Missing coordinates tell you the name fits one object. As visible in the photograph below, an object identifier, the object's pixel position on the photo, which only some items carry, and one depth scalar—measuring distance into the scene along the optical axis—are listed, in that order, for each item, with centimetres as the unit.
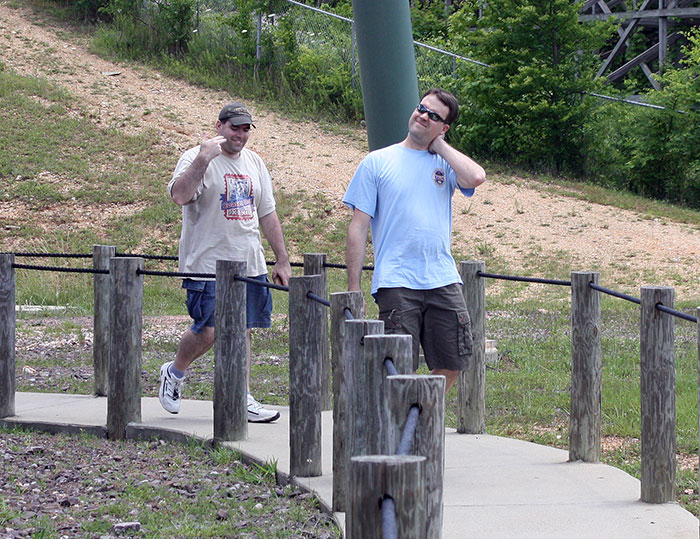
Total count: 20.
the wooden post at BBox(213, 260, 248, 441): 1048
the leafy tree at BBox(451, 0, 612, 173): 3844
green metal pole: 1199
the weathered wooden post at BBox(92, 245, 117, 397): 1361
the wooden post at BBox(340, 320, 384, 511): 680
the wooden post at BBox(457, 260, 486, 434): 1155
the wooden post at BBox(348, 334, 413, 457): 622
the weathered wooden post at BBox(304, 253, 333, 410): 1324
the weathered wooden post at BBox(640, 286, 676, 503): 855
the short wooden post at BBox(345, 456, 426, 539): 387
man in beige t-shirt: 1112
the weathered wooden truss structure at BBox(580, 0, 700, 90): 4875
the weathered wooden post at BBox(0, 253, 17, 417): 1245
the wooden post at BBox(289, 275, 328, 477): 925
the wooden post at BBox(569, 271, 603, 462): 993
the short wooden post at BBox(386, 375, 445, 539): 467
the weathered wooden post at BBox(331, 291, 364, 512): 848
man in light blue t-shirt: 904
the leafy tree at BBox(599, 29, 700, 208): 3819
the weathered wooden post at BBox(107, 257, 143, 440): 1143
